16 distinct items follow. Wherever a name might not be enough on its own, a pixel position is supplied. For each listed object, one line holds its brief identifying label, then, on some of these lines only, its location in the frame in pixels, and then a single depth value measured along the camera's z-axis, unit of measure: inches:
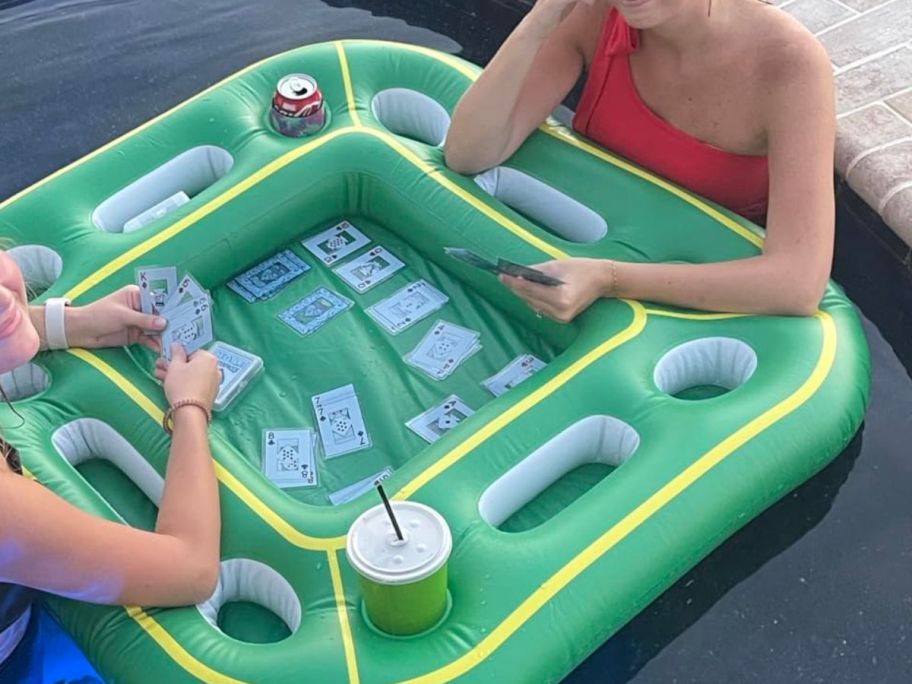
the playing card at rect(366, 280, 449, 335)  107.3
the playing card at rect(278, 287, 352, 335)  107.6
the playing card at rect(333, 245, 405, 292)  111.7
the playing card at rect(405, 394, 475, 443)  97.7
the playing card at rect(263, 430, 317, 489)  94.9
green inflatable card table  79.0
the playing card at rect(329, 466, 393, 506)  93.4
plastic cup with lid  70.1
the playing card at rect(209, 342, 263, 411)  99.1
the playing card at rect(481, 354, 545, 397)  101.2
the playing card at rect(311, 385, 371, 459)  97.3
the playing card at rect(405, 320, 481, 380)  103.0
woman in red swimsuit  93.2
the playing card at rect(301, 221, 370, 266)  115.1
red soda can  116.2
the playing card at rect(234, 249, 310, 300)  111.7
